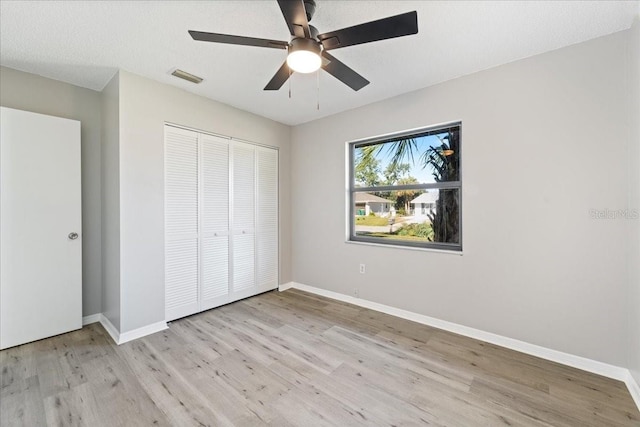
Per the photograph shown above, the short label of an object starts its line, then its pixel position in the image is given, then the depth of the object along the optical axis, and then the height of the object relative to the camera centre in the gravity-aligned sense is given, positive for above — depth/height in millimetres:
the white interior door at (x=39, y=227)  2373 -131
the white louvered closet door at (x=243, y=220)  3518 -105
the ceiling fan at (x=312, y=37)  1406 +1019
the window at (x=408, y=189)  2832 +271
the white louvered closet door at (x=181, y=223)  2877 -111
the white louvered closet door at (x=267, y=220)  3805 -115
